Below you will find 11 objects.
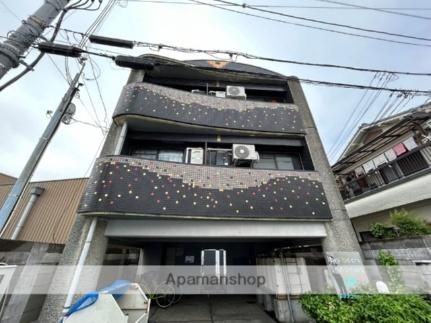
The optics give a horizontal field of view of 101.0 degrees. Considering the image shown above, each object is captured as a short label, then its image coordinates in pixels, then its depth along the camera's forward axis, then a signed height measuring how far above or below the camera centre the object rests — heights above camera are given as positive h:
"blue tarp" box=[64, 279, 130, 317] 2.92 -0.60
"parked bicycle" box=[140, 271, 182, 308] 6.25 -1.07
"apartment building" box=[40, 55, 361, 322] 4.64 +2.09
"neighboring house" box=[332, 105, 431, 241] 5.90 +3.33
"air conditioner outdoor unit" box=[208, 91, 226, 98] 8.30 +6.79
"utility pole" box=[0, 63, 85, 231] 2.98 +1.88
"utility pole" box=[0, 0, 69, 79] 2.70 +3.27
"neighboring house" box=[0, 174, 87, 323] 3.83 +1.47
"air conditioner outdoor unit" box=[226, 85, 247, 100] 7.87 +6.49
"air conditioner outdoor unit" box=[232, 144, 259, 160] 6.28 +3.31
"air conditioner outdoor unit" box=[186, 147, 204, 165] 6.29 +3.24
